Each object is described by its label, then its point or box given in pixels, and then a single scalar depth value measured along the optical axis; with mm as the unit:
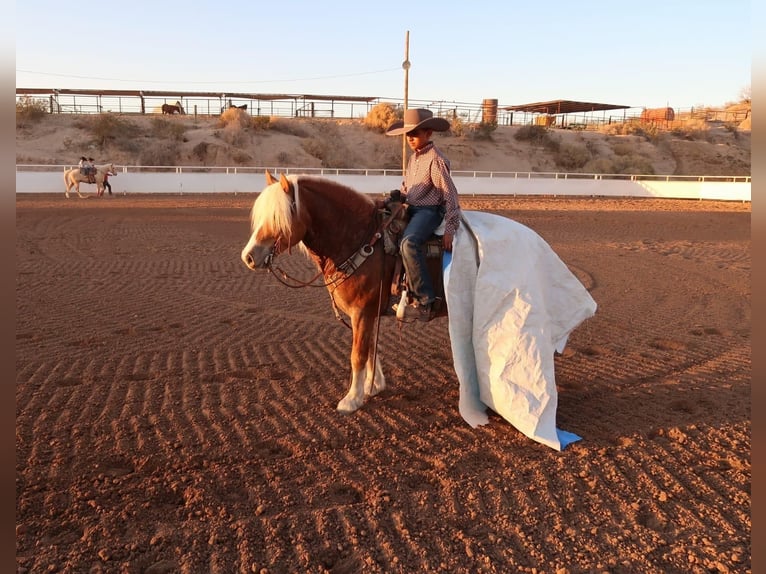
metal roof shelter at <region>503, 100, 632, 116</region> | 52125
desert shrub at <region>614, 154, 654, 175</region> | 42438
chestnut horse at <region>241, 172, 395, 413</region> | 4039
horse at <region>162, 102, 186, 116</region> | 46000
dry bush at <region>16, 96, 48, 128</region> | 37281
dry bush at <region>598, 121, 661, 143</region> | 49656
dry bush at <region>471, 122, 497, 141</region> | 45844
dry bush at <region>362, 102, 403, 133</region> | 43531
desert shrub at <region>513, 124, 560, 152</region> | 46312
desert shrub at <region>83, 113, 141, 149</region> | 36469
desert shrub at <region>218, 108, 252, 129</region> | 40522
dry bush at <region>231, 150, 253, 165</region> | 36375
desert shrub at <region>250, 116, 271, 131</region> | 40781
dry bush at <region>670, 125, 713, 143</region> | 50906
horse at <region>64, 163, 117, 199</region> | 22000
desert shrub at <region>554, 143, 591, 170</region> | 44188
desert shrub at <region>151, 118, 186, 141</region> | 38031
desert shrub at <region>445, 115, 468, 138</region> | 44281
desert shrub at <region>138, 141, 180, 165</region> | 34969
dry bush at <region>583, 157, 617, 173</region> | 42219
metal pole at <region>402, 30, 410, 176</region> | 24109
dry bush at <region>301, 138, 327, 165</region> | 39000
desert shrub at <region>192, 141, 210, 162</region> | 36375
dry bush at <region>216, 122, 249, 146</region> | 38938
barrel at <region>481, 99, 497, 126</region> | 49062
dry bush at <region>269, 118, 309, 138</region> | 42219
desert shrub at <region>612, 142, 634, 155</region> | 46688
